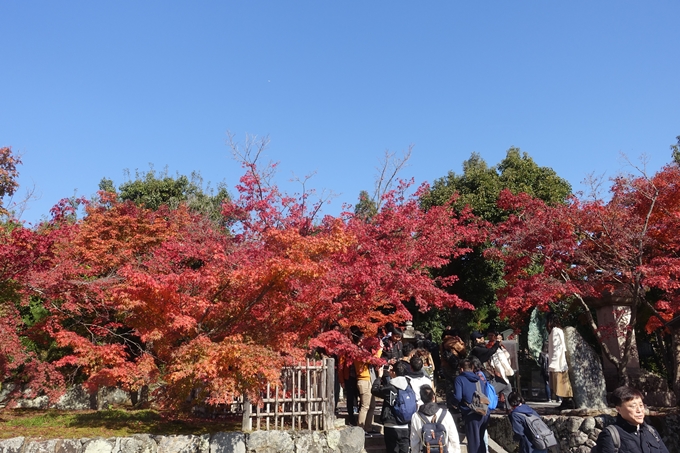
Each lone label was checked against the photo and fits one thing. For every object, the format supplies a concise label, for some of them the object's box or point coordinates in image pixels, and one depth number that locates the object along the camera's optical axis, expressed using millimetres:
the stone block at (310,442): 7844
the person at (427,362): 9327
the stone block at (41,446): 7363
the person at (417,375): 6543
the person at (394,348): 9500
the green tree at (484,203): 19047
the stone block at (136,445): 7488
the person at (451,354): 9094
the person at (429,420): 5211
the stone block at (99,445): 7449
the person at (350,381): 9016
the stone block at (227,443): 7582
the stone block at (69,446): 7398
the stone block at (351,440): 7970
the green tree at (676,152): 22138
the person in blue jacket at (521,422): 5504
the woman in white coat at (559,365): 8625
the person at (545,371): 12172
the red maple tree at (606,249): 8797
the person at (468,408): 6523
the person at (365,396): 8516
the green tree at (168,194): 22344
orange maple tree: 7109
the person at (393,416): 6480
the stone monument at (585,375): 8352
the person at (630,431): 3377
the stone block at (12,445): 7271
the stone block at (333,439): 7959
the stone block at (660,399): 9273
